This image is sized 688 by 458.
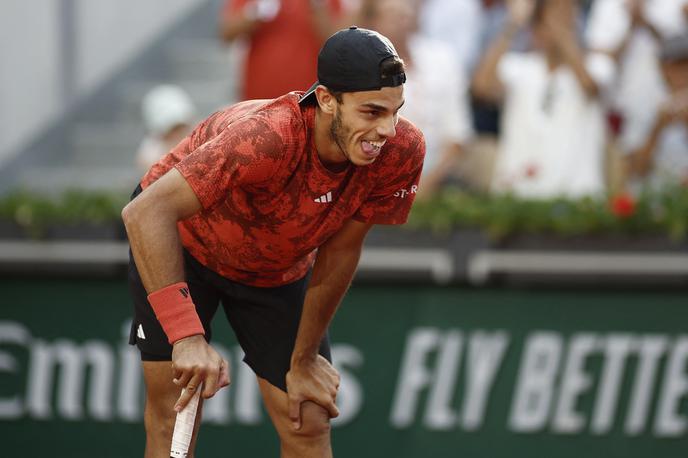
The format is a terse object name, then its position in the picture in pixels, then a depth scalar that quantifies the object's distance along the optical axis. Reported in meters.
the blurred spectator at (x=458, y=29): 18.23
